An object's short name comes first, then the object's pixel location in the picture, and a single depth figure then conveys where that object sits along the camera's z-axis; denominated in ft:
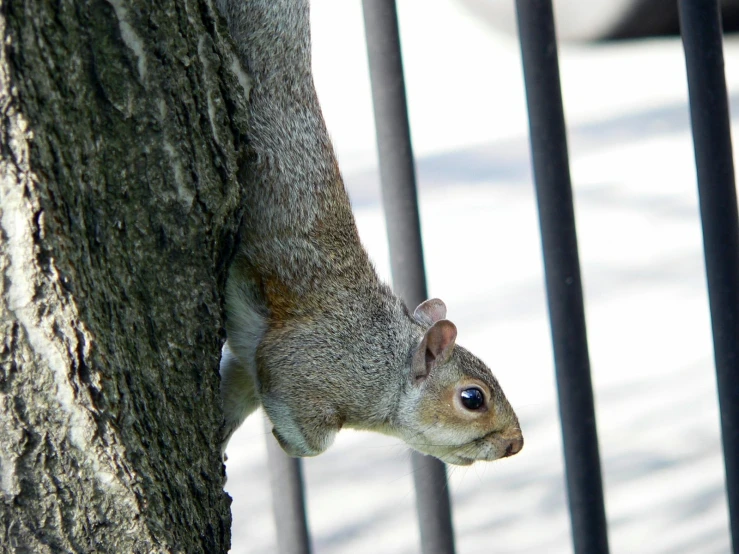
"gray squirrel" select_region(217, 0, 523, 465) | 10.11
